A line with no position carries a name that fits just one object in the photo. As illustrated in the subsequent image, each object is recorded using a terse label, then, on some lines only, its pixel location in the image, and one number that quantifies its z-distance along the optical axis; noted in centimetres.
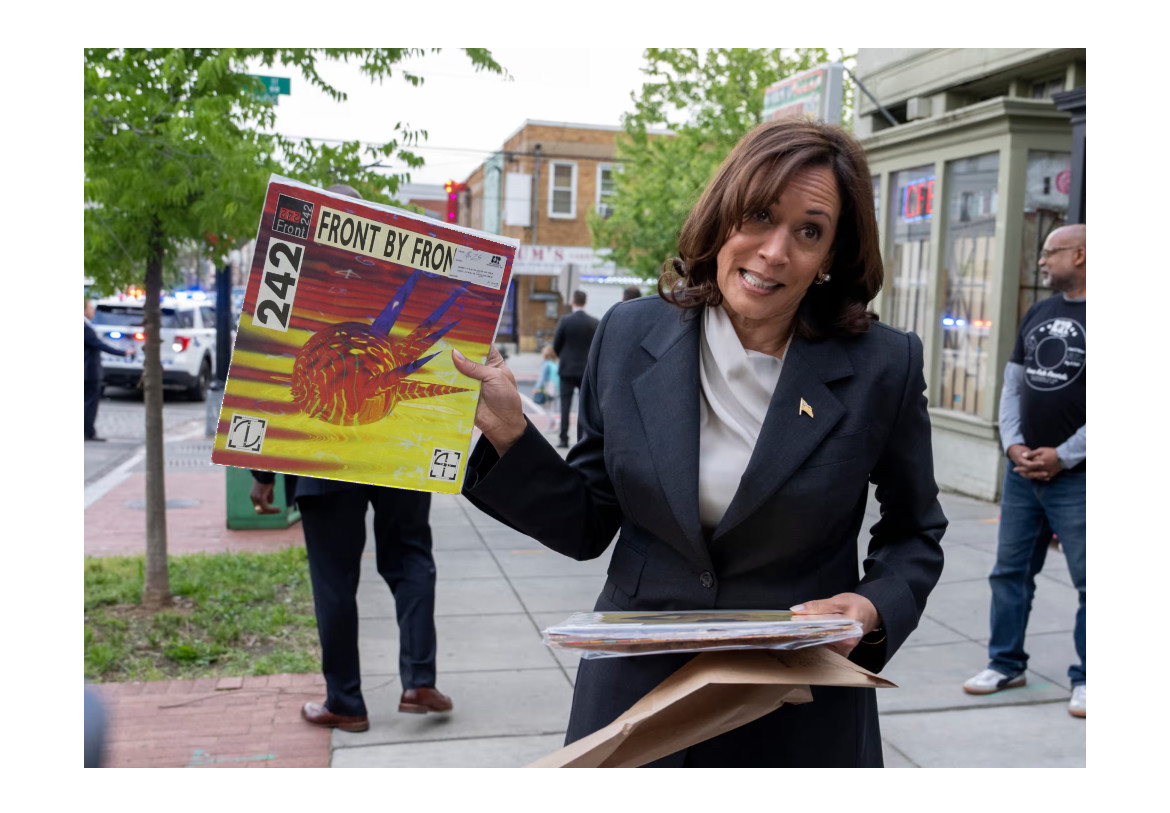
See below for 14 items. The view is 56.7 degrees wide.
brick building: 4047
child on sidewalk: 1745
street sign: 662
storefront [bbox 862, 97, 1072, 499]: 1041
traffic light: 1916
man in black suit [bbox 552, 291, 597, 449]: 1427
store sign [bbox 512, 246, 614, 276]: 3906
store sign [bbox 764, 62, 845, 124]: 1255
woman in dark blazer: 199
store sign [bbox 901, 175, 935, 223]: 1194
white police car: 2050
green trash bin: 934
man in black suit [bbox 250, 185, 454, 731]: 468
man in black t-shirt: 506
